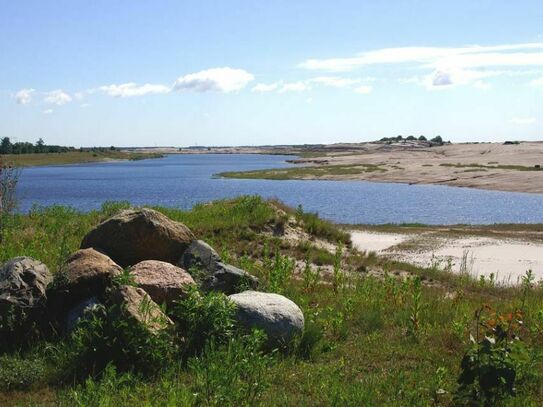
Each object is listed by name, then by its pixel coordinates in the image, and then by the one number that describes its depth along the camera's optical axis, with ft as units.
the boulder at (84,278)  30.48
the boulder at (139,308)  25.77
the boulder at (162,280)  30.30
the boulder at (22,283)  28.86
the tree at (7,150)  451.28
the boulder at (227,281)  35.29
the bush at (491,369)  21.43
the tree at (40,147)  621.31
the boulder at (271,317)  28.58
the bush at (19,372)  24.56
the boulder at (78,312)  28.45
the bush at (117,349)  25.20
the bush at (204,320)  27.07
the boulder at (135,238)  37.63
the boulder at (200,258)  36.50
